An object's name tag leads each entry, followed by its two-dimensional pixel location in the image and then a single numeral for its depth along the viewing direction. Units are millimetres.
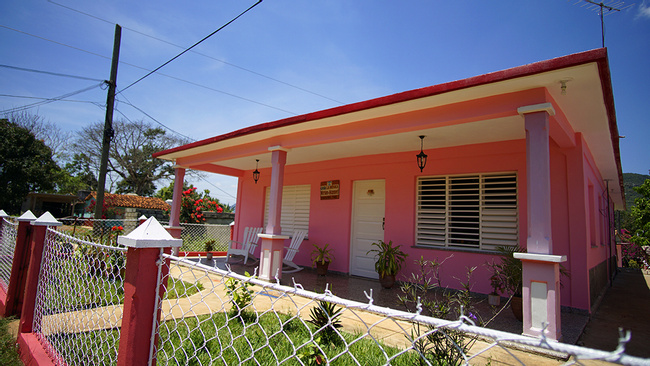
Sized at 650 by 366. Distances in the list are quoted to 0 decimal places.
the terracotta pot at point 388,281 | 6377
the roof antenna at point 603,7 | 6504
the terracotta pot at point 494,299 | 4953
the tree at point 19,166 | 19594
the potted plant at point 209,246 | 10096
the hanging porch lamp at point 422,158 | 5898
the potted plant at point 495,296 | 4945
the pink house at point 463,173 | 3650
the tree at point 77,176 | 25516
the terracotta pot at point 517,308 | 4350
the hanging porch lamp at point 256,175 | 9227
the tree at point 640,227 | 15200
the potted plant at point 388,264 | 6332
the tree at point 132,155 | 24875
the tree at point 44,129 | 21781
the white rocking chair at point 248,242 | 8391
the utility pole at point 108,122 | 9492
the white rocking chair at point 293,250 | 7741
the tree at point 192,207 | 12812
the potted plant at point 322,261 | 7527
